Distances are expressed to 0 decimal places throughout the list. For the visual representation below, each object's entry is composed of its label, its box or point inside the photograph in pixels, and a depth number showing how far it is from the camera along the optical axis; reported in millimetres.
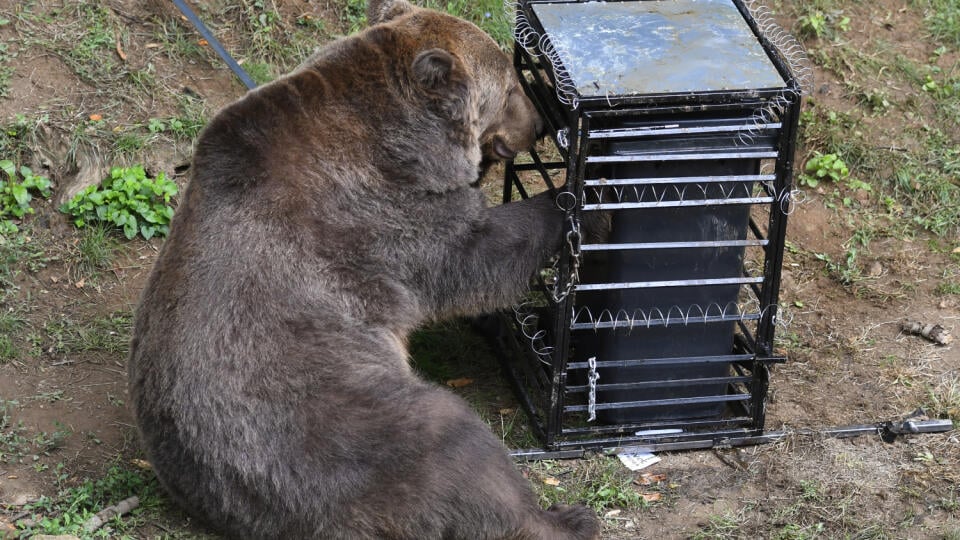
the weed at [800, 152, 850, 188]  8781
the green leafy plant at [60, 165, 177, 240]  7680
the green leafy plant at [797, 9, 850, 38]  9633
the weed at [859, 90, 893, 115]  9281
